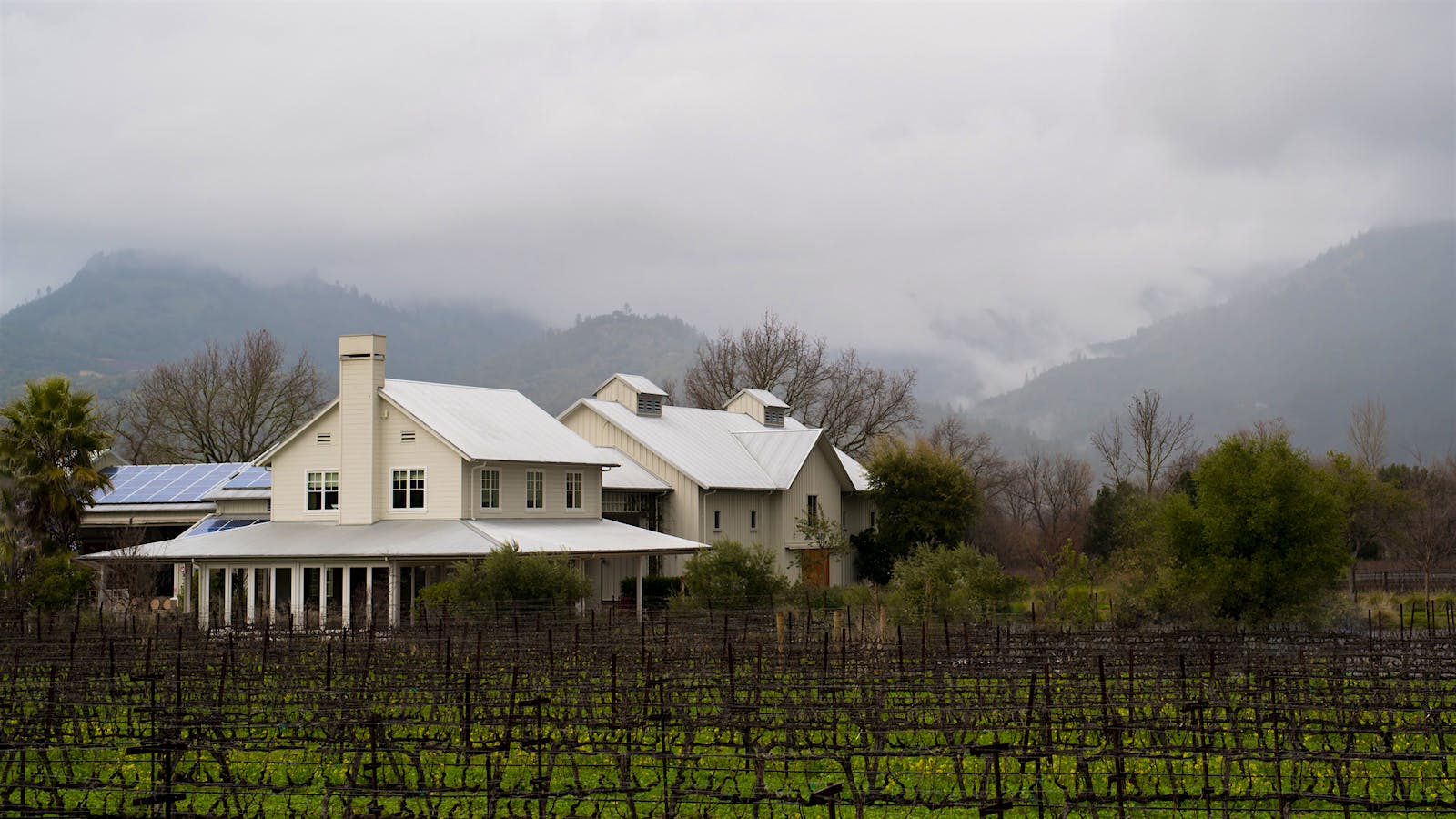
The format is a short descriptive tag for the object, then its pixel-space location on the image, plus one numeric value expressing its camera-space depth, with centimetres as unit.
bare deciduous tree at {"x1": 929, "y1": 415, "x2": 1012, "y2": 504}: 8100
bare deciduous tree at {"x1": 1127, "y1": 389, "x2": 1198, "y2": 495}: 6752
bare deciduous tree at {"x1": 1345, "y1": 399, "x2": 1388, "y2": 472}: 8288
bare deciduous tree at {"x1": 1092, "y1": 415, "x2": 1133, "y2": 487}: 7594
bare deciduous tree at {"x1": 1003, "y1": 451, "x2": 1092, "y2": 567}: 7588
